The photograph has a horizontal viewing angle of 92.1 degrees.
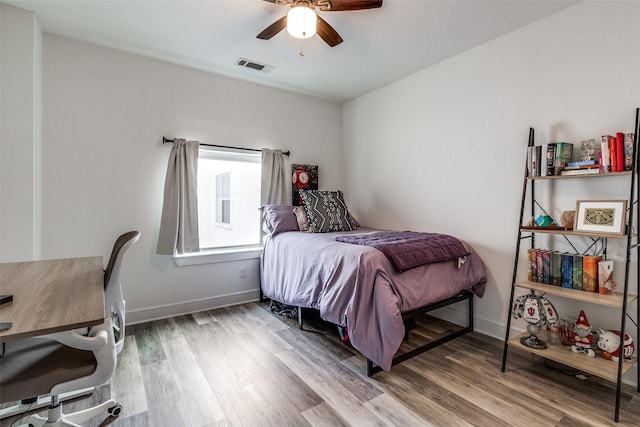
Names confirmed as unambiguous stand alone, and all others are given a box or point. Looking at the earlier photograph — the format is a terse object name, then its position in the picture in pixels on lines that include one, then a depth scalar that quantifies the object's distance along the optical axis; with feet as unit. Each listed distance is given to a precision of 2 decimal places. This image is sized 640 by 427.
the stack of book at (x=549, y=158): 6.97
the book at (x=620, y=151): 6.07
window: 11.35
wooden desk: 3.19
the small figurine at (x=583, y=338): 6.43
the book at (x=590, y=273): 6.44
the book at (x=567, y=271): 6.74
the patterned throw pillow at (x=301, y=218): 11.00
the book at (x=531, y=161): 7.30
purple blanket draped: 7.15
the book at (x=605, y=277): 6.32
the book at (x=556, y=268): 6.91
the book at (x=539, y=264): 7.17
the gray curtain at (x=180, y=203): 10.03
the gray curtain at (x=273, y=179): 12.12
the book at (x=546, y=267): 7.05
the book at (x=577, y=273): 6.64
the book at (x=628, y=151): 5.95
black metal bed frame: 7.14
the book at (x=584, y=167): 6.47
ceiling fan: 6.40
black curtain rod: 10.16
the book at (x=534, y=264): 7.25
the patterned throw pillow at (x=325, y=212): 10.77
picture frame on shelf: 6.00
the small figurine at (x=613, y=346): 6.11
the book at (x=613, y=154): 6.14
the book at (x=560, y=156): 6.96
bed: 6.52
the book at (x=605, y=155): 6.25
